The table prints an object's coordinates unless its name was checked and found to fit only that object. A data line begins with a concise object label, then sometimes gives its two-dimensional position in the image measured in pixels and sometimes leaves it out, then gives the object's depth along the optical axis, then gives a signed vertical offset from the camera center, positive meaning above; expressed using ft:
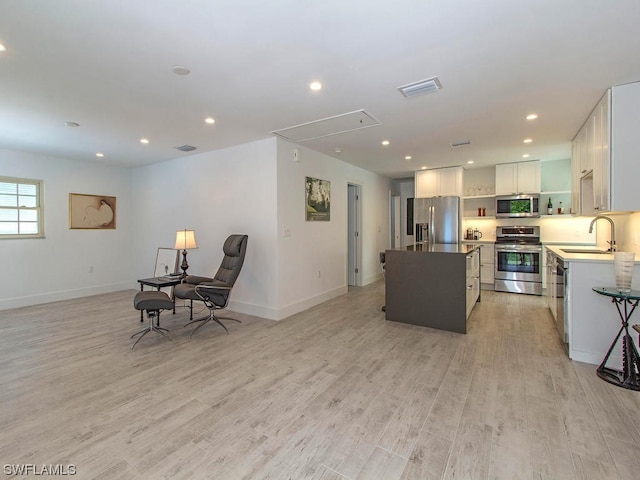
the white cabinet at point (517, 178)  18.64 +3.71
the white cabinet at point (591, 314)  9.01 -2.47
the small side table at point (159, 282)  13.02 -2.02
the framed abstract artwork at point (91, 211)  18.76 +1.73
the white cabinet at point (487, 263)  19.81 -1.85
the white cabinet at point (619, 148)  8.80 +2.65
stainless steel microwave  18.75 +1.93
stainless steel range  18.24 -1.64
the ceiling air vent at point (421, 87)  8.50 +4.42
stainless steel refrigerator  20.51 +1.16
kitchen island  11.89 -2.12
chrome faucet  11.90 -0.23
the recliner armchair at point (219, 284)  12.14 -2.01
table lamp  14.35 -0.19
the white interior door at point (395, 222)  26.86 +1.28
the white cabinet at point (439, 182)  20.57 +3.85
